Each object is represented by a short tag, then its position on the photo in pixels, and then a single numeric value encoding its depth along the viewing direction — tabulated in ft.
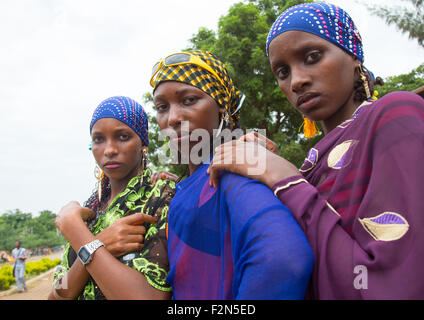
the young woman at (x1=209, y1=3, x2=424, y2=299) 2.87
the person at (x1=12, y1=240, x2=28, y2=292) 41.69
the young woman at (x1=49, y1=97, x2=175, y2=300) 5.29
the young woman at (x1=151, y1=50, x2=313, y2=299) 2.99
